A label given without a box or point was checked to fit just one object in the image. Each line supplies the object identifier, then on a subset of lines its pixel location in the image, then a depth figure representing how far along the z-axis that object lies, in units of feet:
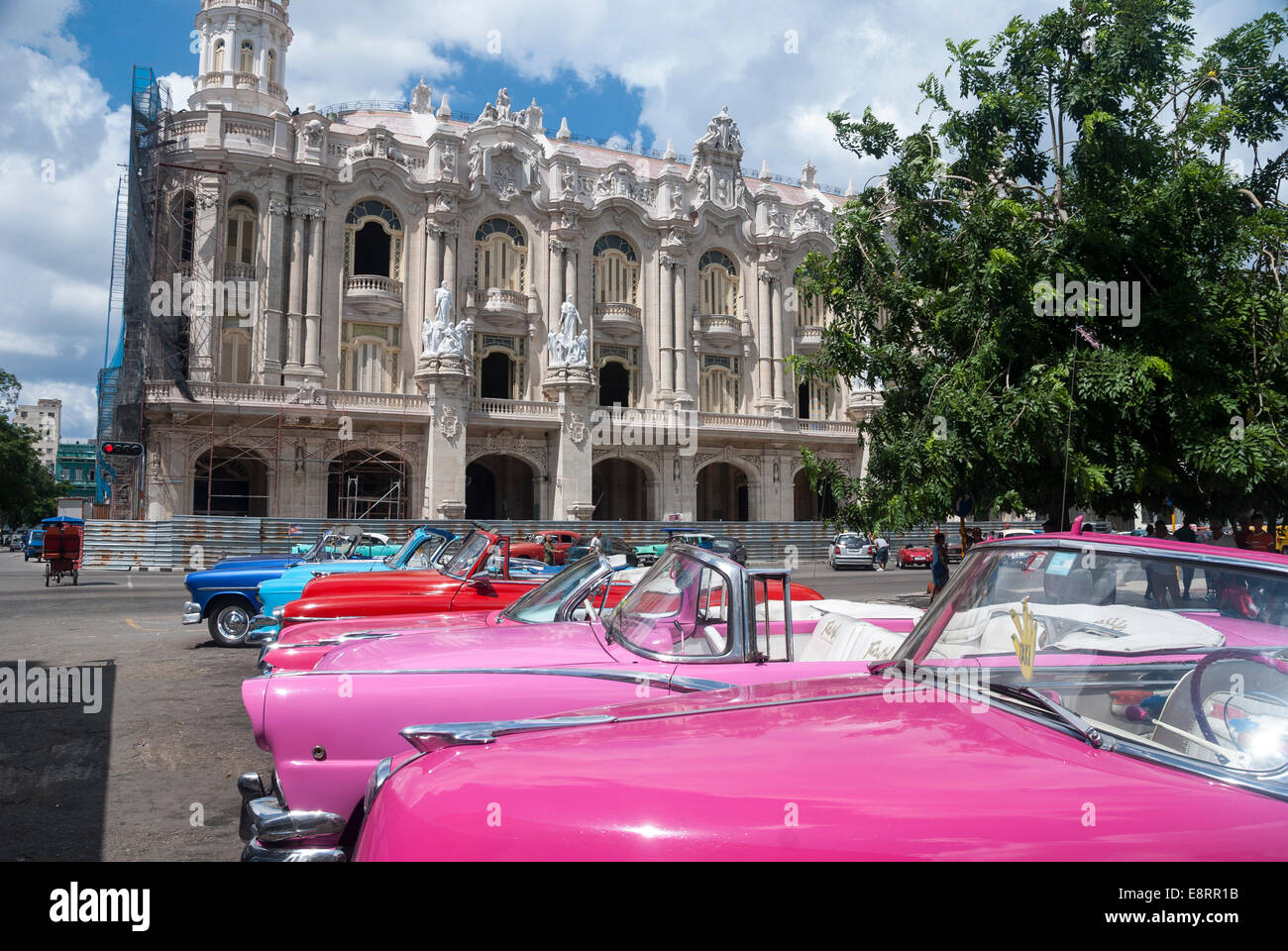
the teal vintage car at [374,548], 48.52
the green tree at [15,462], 167.61
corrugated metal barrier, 86.22
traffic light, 89.10
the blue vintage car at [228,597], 36.37
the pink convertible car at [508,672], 12.79
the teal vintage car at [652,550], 83.78
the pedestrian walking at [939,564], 51.49
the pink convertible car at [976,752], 5.82
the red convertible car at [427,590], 24.30
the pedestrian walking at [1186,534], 41.38
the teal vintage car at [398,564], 31.55
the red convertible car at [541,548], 44.29
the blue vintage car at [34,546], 117.79
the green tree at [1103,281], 33.91
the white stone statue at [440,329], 100.83
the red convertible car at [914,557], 109.19
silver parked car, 104.12
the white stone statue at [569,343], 107.76
